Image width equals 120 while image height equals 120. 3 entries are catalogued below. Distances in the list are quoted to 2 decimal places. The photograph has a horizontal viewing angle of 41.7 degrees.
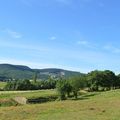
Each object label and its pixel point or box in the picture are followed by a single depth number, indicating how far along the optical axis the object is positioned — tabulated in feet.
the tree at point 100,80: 225.80
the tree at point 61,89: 166.42
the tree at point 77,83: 186.77
